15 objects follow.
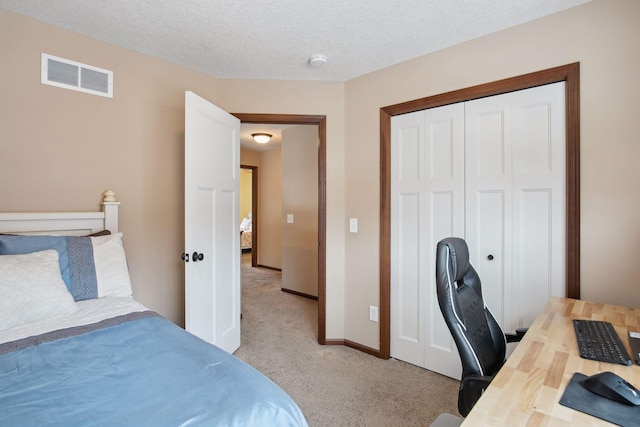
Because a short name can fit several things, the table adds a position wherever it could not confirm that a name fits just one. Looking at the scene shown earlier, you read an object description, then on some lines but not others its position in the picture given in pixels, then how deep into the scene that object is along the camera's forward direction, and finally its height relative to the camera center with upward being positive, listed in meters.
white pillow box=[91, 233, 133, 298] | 1.75 -0.34
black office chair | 1.12 -0.46
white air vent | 2.00 +0.93
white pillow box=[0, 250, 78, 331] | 1.32 -0.37
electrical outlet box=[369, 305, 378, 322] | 2.66 -0.89
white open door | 2.17 -0.10
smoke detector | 2.37 +1.19
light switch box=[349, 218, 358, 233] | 2.77 -0.13
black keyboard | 0.99 -0.47
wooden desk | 0.70 -0.48
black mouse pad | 0.69 -0.47
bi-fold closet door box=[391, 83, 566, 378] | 1.91 +0.04
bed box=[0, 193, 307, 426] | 0.80 -0.51
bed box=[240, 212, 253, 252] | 8.33 -0.63
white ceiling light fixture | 4.88 +1.20
